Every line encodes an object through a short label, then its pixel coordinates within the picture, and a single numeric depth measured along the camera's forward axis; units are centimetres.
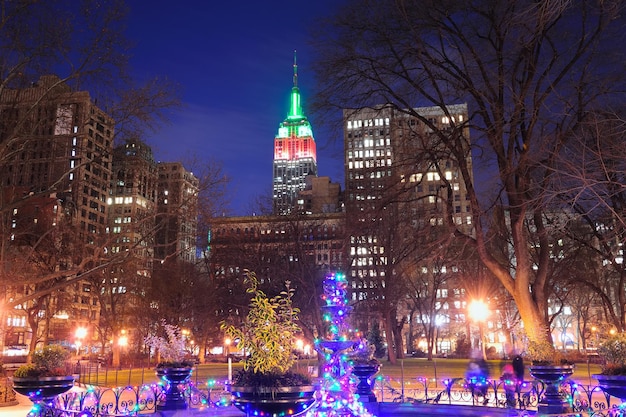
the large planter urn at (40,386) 1323
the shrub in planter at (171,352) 1739
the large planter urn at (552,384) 1555
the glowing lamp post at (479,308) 3939
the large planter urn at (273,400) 937
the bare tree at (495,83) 1950
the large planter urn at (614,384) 1180
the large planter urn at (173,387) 1725
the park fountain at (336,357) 1152
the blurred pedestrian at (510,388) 1812
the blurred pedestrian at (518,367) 1985
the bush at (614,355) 1205
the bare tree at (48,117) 1877
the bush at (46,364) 1338
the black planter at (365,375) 1805
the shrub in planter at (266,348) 971
